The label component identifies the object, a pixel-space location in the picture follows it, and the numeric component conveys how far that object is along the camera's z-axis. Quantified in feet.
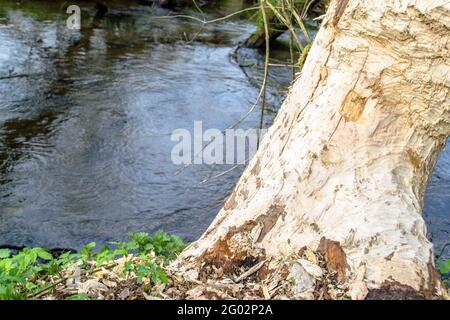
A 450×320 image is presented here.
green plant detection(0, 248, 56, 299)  7.14
